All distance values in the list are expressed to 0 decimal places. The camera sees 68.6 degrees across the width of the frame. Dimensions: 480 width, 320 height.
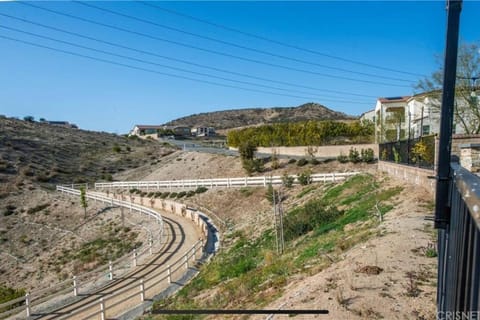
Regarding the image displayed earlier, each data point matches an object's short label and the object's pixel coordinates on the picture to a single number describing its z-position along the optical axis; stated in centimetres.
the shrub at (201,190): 3959
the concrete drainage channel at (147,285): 1301
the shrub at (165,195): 4322
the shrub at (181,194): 4088
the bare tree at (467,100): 2714
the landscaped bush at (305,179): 3177
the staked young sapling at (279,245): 1499
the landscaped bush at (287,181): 3228
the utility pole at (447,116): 337
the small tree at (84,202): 4046
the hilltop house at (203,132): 15100
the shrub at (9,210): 4372
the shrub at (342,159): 4127
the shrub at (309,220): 1662
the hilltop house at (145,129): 14680
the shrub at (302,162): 4353
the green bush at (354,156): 4028
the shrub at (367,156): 4000
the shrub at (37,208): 4431
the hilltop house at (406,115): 2821
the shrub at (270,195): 3006
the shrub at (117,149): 8381
